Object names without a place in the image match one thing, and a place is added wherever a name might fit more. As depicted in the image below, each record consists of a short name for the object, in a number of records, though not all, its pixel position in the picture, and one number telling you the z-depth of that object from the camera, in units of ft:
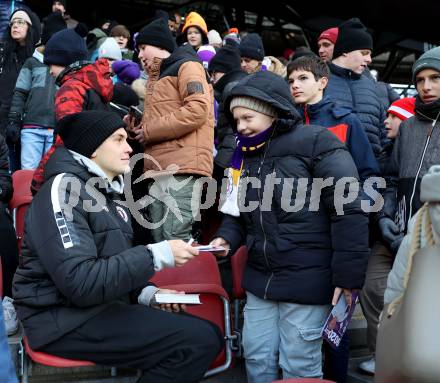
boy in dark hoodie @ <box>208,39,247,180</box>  16.07
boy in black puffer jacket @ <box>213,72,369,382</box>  10.60
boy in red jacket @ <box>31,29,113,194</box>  13.34
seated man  9.21
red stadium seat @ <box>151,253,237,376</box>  11.50
